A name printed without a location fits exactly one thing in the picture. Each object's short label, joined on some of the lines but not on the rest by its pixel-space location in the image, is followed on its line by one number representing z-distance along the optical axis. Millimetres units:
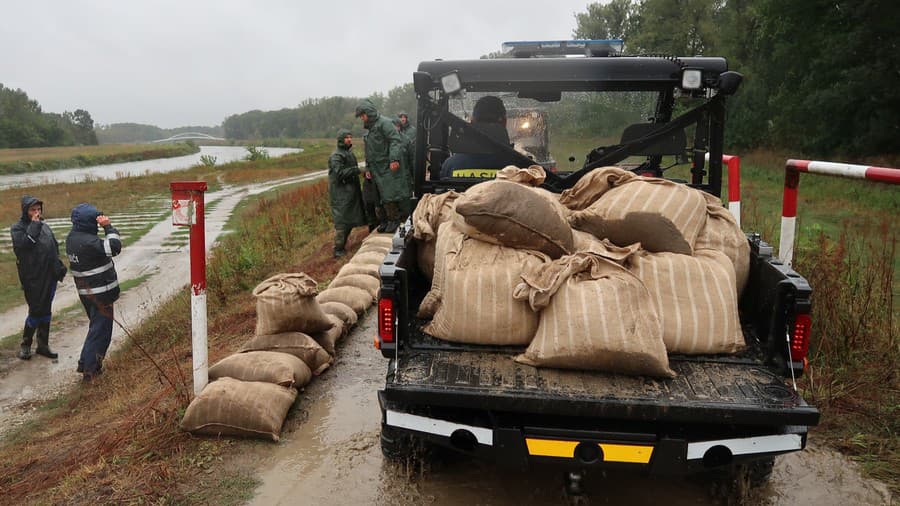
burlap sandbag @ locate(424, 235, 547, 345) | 2650
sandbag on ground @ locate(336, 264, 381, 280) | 5988
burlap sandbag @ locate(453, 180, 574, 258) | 2760
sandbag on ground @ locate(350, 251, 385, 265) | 6254
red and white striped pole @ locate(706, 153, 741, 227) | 4719
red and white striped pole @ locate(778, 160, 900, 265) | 3324
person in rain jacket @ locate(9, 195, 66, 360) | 6742
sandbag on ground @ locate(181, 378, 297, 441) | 3361
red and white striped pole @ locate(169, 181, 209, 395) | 3592
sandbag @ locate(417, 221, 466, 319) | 2930
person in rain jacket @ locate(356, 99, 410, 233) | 8258
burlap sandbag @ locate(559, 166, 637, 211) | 3242
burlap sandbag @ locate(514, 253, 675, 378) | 2422
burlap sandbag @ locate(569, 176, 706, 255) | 2814
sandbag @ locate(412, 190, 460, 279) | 3281
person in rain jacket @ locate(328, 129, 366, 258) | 8711
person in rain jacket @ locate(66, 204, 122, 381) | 5930
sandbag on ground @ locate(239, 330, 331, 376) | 3998
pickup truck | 2334
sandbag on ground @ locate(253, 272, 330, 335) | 3938
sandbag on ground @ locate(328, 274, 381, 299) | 5738
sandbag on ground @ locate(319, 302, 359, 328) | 5008
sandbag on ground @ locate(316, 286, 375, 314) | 5375
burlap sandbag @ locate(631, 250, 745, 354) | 2611
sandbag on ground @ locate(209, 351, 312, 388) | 3666
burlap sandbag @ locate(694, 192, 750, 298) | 2996
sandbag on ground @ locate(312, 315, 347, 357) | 4398
